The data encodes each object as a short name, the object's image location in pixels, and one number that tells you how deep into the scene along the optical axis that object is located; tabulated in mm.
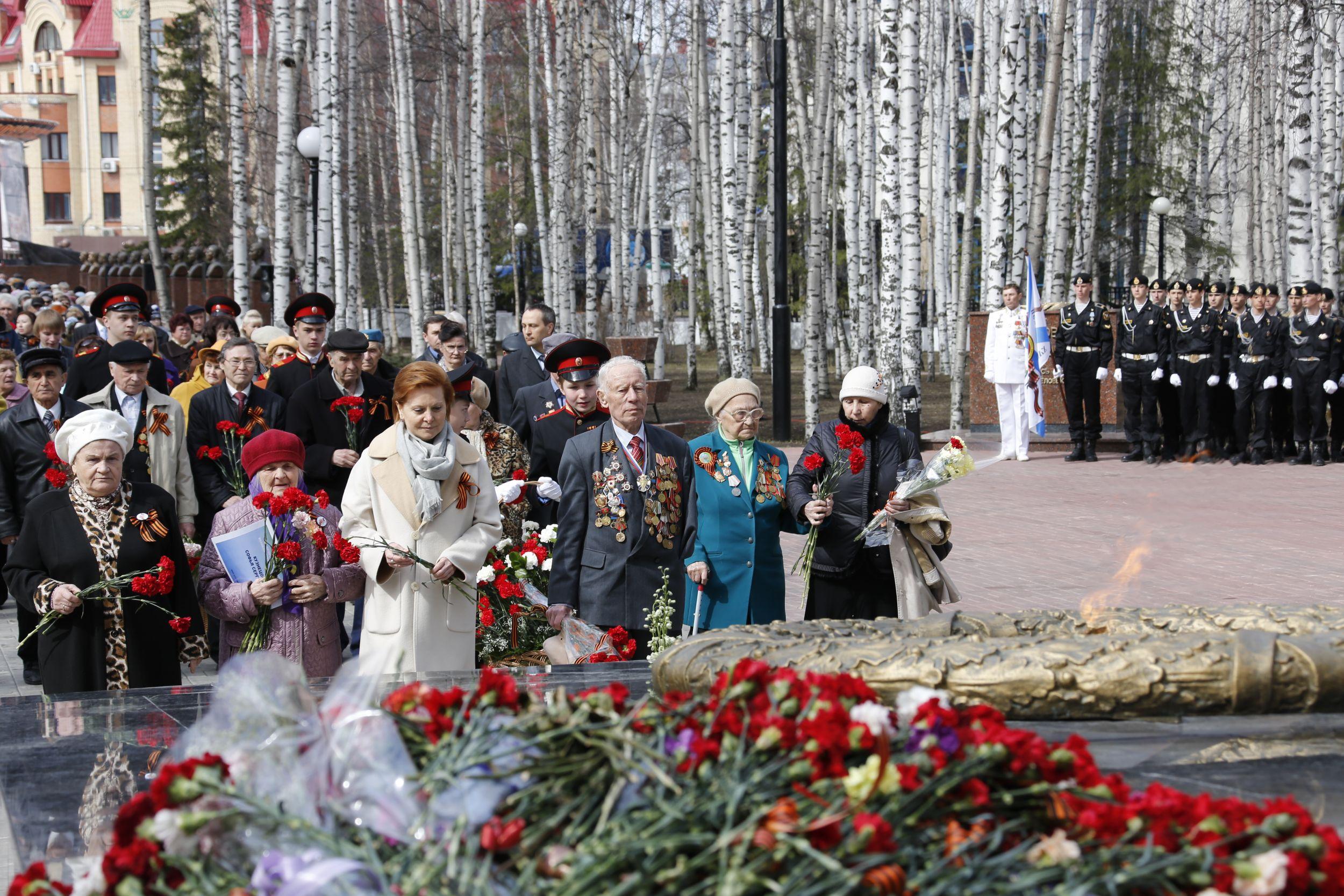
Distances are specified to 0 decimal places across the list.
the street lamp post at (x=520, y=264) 35594
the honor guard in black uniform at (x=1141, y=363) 16406
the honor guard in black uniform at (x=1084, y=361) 16875
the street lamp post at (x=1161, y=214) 25891
